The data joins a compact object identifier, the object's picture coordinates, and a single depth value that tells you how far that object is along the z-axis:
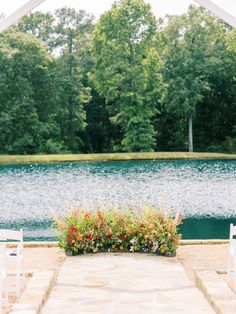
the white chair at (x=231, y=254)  6.71
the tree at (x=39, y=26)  49.19
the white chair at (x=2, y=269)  5.69
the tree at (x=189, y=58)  45.83
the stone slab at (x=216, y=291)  5.76
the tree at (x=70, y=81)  46.34
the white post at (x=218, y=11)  6.34
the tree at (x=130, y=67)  45.50
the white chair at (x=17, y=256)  6.59
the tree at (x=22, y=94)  44.81
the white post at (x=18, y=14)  6.42
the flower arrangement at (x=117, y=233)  9.44
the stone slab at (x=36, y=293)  5.82
